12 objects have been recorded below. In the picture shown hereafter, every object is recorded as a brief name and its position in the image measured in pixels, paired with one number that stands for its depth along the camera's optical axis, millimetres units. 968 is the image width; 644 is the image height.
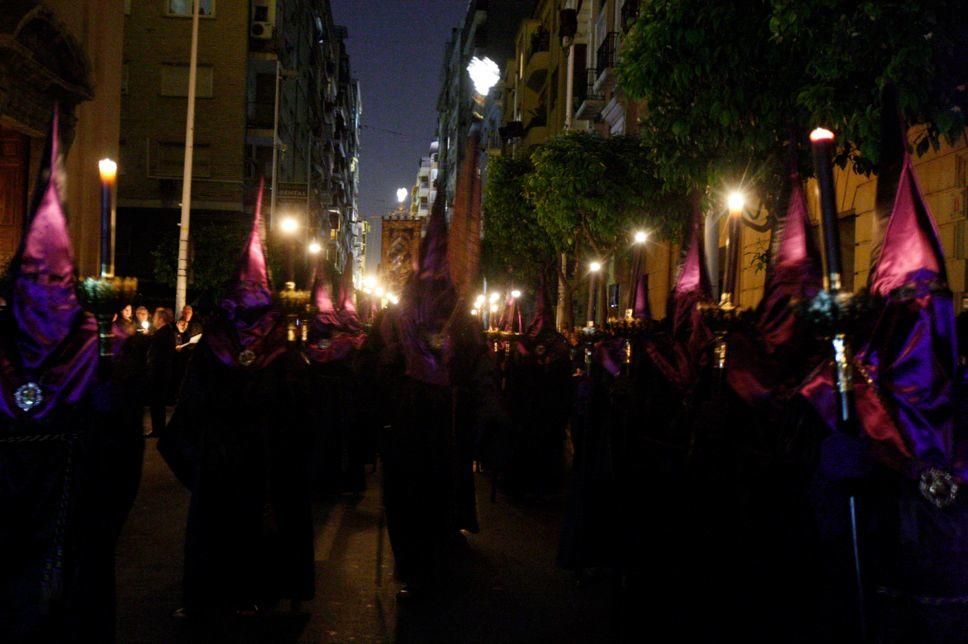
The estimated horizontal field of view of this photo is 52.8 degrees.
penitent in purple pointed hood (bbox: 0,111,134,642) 4445
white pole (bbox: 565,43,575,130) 35156
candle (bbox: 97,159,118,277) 4359
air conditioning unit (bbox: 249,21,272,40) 40688
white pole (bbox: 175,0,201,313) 24844
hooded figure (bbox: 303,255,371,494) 10234
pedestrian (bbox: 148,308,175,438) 11891
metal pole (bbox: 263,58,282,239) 39781
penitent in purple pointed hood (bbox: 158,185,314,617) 5926
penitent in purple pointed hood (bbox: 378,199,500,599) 6688
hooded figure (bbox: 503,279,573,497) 11430
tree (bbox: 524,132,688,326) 21234
